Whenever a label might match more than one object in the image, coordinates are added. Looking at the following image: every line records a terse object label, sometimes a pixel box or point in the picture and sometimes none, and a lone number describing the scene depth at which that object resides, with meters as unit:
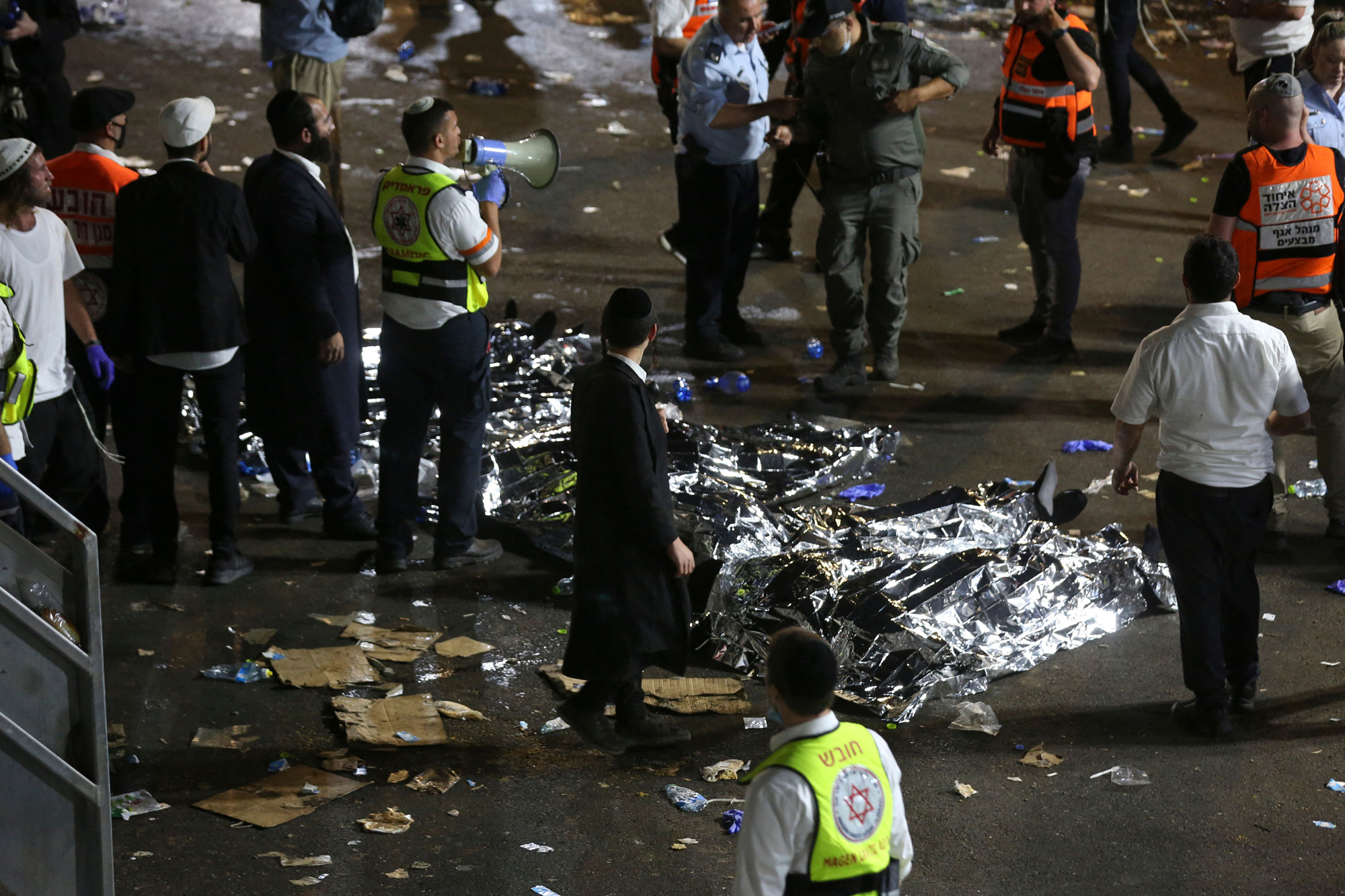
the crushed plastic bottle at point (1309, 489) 13.62
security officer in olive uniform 14.91
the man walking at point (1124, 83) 22.47
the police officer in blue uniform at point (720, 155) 15.52
